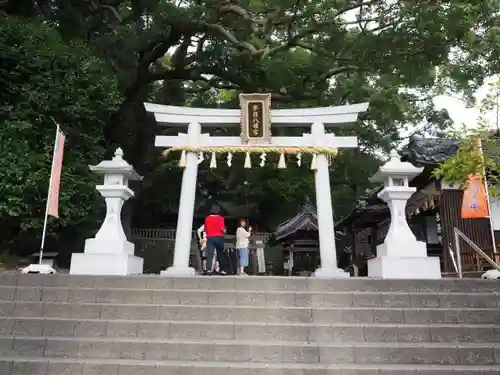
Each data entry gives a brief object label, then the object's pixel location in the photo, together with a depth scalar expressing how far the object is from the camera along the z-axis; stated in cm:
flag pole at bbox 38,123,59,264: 842
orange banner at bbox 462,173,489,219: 1020
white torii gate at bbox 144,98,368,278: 897
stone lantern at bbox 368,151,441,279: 785
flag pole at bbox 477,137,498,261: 594
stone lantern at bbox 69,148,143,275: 797
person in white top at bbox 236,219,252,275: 1055
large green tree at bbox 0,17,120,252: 980
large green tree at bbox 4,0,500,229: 1118
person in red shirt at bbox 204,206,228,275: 948
